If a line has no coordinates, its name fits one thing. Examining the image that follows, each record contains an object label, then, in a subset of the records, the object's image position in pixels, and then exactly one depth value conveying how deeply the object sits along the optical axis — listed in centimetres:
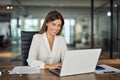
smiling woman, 240
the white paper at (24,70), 201
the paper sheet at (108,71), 204
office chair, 277
